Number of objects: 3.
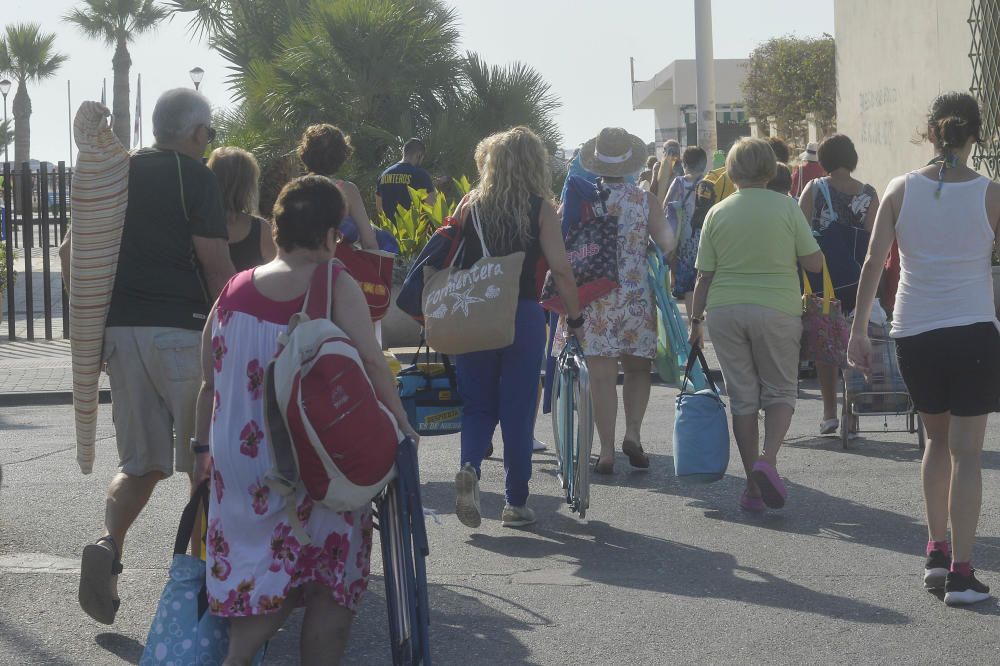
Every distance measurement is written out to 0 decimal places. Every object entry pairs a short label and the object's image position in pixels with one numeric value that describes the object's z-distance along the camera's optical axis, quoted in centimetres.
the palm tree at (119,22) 5119
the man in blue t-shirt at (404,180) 1329
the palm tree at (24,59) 6481
